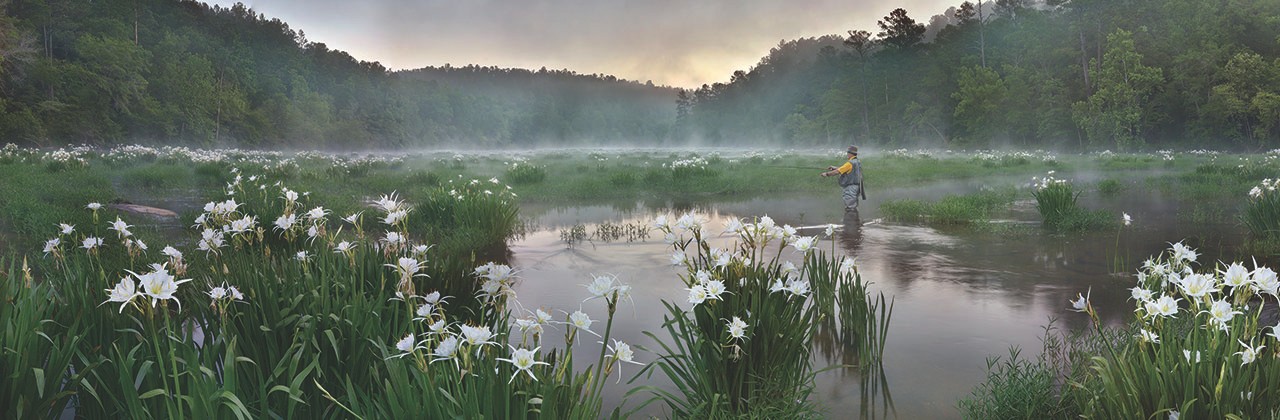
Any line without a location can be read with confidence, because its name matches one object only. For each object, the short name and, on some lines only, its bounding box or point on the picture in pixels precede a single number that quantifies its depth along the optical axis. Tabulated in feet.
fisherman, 48.24
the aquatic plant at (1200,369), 9.12
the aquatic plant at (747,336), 12.45
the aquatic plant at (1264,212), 28.66
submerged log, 38.83
